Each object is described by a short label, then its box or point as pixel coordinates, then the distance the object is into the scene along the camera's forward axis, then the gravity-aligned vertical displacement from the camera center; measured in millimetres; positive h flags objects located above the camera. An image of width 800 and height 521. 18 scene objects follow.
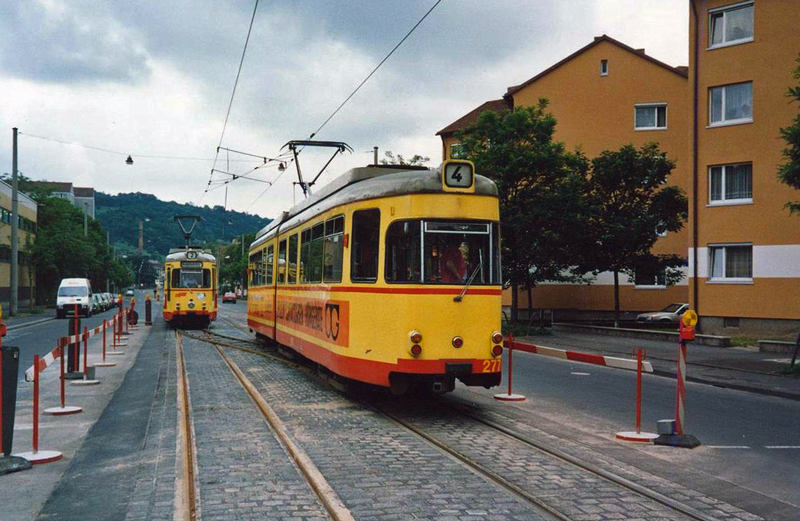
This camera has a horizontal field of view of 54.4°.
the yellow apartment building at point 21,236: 55188 +2609
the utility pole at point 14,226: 36375 +2144
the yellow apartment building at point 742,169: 26000 +3958
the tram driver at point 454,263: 9609 +184
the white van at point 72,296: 43750 -1343
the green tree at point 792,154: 15406 +2603
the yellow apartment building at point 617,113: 39250 +8631
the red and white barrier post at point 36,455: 7537 -1804
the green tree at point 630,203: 29672 +3005
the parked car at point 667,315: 35031 -1544
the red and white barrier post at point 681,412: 8422 -1457
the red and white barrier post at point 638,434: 8688 -1746
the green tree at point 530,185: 26844 +3314
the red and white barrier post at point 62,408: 10391 -1847
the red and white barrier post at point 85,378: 13614 -1865
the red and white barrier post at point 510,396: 11688 -1791
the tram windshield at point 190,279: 30594 -179
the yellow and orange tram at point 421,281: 9406 -46
